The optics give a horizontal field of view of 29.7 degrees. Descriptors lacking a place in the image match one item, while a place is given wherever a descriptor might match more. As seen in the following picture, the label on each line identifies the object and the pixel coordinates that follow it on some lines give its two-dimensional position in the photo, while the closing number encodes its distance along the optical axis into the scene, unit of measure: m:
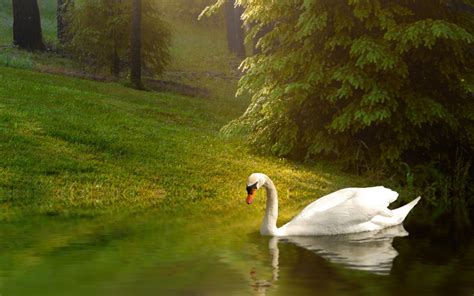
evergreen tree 17.67
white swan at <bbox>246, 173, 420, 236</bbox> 11.25
